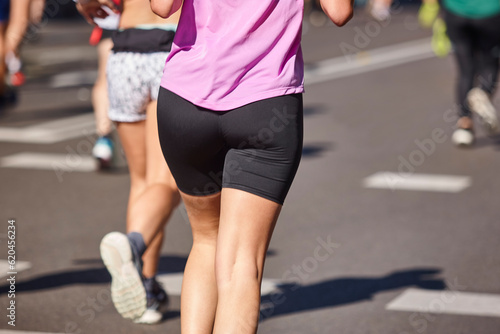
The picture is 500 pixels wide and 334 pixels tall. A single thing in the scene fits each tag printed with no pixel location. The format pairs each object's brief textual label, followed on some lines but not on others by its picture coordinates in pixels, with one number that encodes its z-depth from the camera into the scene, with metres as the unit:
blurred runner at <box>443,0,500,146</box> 17.09
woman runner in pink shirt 6.07
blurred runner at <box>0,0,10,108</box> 18.45
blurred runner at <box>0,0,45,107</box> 15.67
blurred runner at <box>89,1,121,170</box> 15.31
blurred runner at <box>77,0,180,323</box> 8.55
